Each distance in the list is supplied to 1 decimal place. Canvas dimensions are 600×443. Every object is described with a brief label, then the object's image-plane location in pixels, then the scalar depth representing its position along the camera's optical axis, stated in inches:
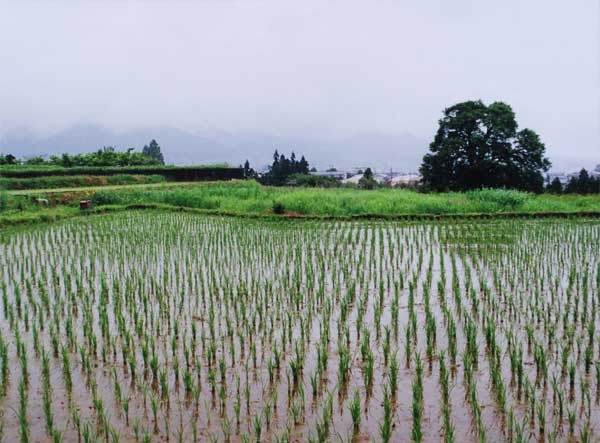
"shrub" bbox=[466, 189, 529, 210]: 622.2
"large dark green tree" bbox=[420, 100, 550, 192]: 960.9
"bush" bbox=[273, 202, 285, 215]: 603.7
